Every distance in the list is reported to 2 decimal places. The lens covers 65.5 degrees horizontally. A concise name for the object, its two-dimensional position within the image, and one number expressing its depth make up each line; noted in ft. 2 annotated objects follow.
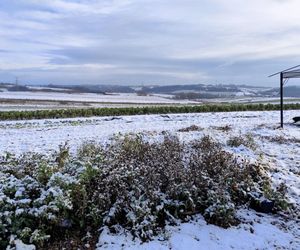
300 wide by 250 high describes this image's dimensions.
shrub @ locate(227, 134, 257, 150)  20.70
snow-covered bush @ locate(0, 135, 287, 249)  10.98
